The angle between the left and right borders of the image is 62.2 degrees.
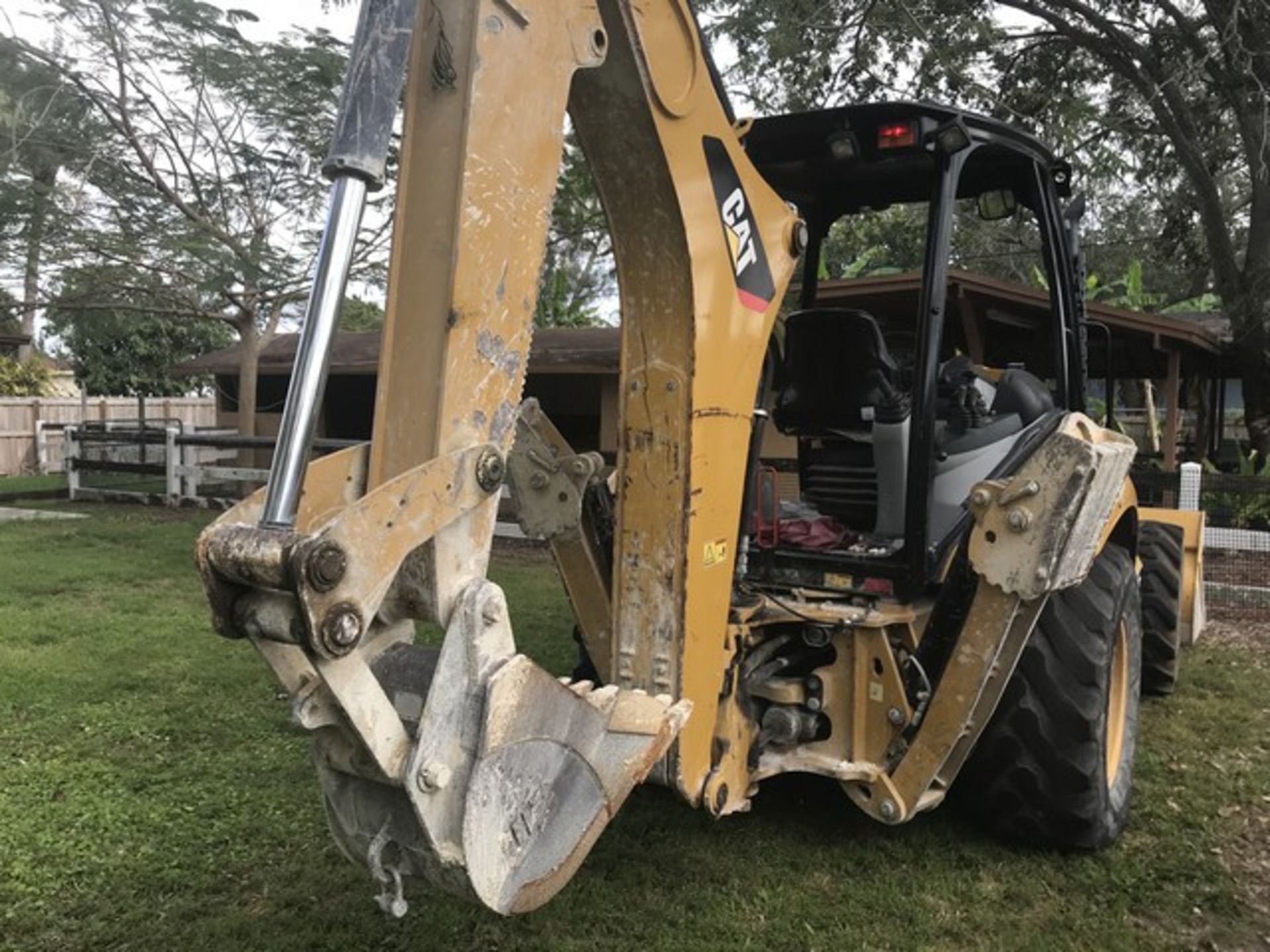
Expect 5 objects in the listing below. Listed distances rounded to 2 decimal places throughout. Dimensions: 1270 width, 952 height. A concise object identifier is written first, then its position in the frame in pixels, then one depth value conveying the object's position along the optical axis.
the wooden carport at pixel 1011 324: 10.37
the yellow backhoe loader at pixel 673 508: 2.00
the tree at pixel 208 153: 12.25
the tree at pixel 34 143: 12.00
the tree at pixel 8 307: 13.69
